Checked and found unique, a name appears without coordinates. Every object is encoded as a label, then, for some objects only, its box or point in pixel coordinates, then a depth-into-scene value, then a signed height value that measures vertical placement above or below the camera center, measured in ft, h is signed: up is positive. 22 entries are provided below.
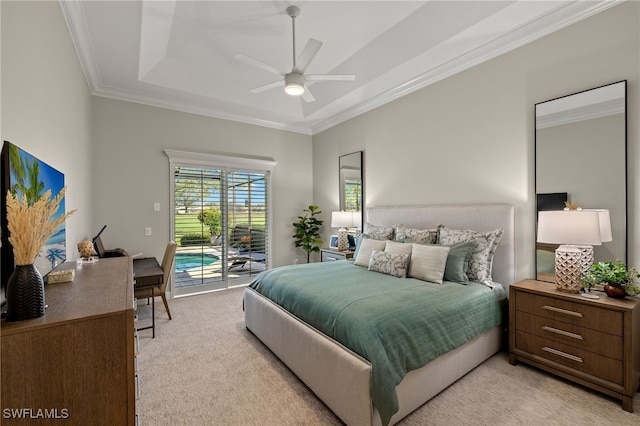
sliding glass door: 14.64 -0.96
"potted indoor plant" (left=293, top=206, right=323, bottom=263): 17.43 -1.51
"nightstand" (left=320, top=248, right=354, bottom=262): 14.07 -2.35
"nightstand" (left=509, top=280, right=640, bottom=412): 6.25 -3.12
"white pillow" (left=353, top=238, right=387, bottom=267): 10.85 -1.56
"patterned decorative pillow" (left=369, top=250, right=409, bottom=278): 9.27 -1.84
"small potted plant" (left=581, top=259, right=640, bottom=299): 6.63 -1.68
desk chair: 10.36 -2.58
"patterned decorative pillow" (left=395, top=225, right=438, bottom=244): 10.25 -1.00
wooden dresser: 3.05 -1.80
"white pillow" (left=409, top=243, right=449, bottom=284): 8.66 -1.70
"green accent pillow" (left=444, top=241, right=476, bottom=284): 8.70 -1.66
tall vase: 3.31 -1.02
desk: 9.86 -2.50
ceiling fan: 7.85 +4.17
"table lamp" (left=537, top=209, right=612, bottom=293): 6.77 -0.69
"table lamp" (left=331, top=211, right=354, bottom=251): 14.85 -0.76
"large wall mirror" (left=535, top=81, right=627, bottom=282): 7.28 +1.39
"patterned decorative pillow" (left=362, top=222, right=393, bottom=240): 11.57 -1.00
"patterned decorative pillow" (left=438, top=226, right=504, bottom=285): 8.84 -1.37
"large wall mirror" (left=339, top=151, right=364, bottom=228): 15.21 +1.41
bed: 5.56 -3.53
